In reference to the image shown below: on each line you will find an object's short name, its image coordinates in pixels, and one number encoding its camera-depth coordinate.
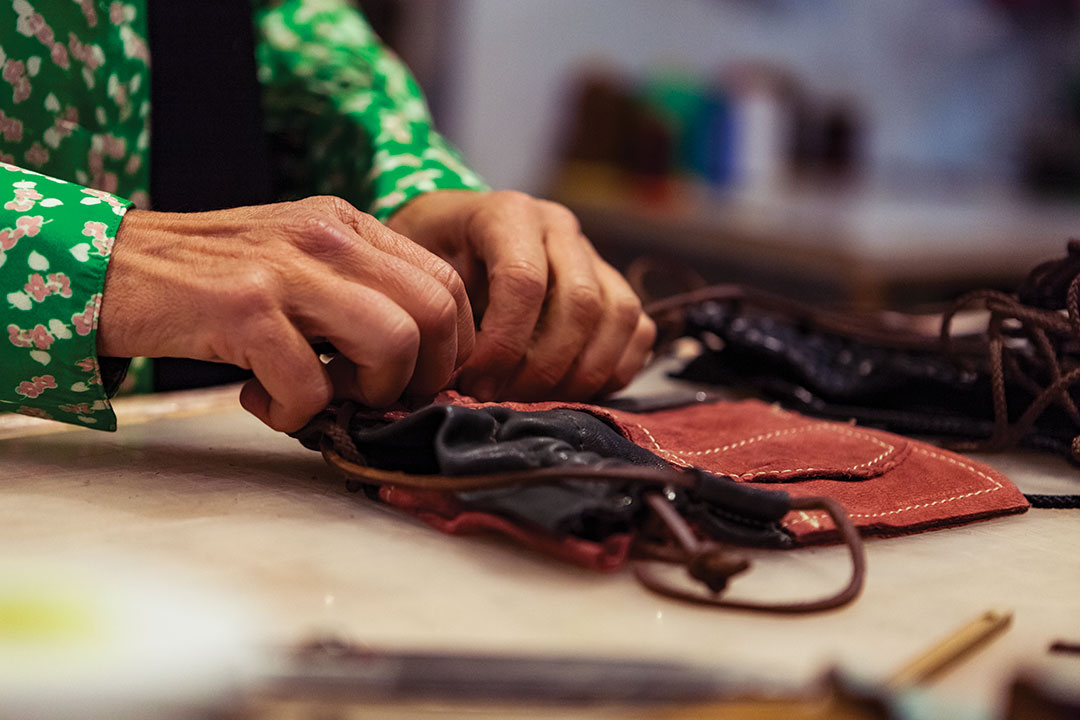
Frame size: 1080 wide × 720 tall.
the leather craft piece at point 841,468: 0.49
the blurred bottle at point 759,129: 2.78
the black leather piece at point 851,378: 0.69
